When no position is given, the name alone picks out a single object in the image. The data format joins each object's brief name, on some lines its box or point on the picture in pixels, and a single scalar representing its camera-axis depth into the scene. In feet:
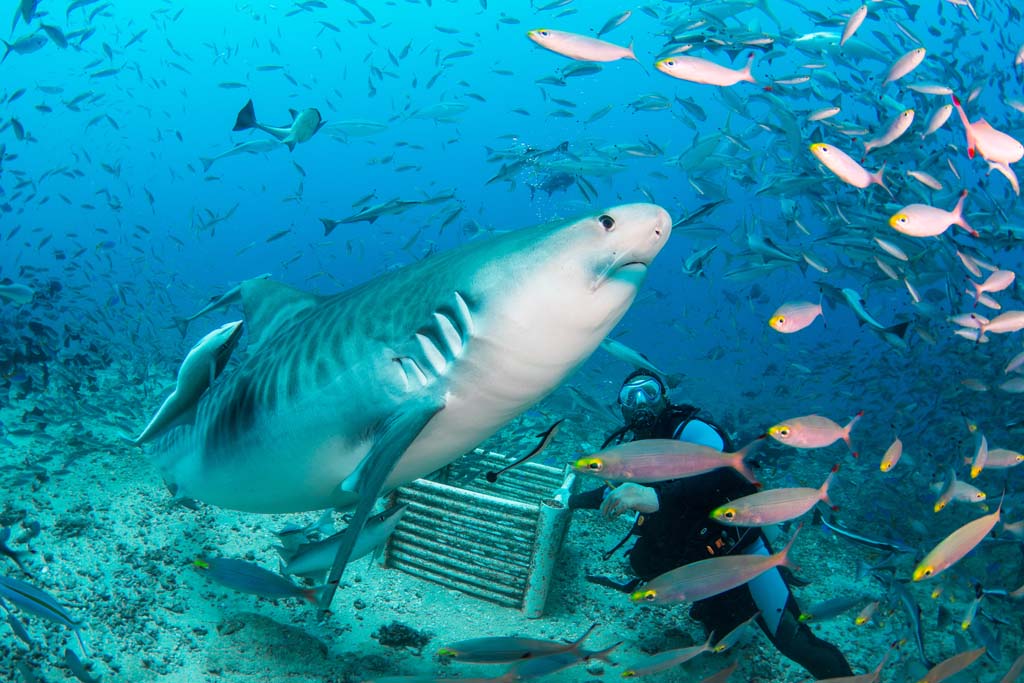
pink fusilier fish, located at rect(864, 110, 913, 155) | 16.47
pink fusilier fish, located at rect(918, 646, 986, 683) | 7.88
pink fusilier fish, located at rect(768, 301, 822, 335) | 13.73
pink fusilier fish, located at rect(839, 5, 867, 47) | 20.42
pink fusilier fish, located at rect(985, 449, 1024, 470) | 13.92
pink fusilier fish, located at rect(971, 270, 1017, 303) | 15.67
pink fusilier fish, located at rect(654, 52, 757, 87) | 13.52
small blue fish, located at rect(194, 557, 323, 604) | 9.53
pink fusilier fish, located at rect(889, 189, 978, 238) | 12.92
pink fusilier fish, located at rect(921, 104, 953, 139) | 17.04
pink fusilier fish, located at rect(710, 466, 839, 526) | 8.68
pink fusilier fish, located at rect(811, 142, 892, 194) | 12.95
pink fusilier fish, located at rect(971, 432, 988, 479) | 13.43
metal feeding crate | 14.51
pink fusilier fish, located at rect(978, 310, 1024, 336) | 14.66
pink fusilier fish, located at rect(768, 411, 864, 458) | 9.84
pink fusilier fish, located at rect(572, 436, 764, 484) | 7.91
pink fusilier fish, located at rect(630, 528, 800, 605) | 8.18
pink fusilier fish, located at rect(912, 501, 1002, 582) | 9.08
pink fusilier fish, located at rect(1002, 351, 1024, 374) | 16.24
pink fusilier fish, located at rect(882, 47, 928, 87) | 18.02
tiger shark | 5.95
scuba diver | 12.43
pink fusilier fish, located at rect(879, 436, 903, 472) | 13.20
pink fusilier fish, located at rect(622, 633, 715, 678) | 8.59
